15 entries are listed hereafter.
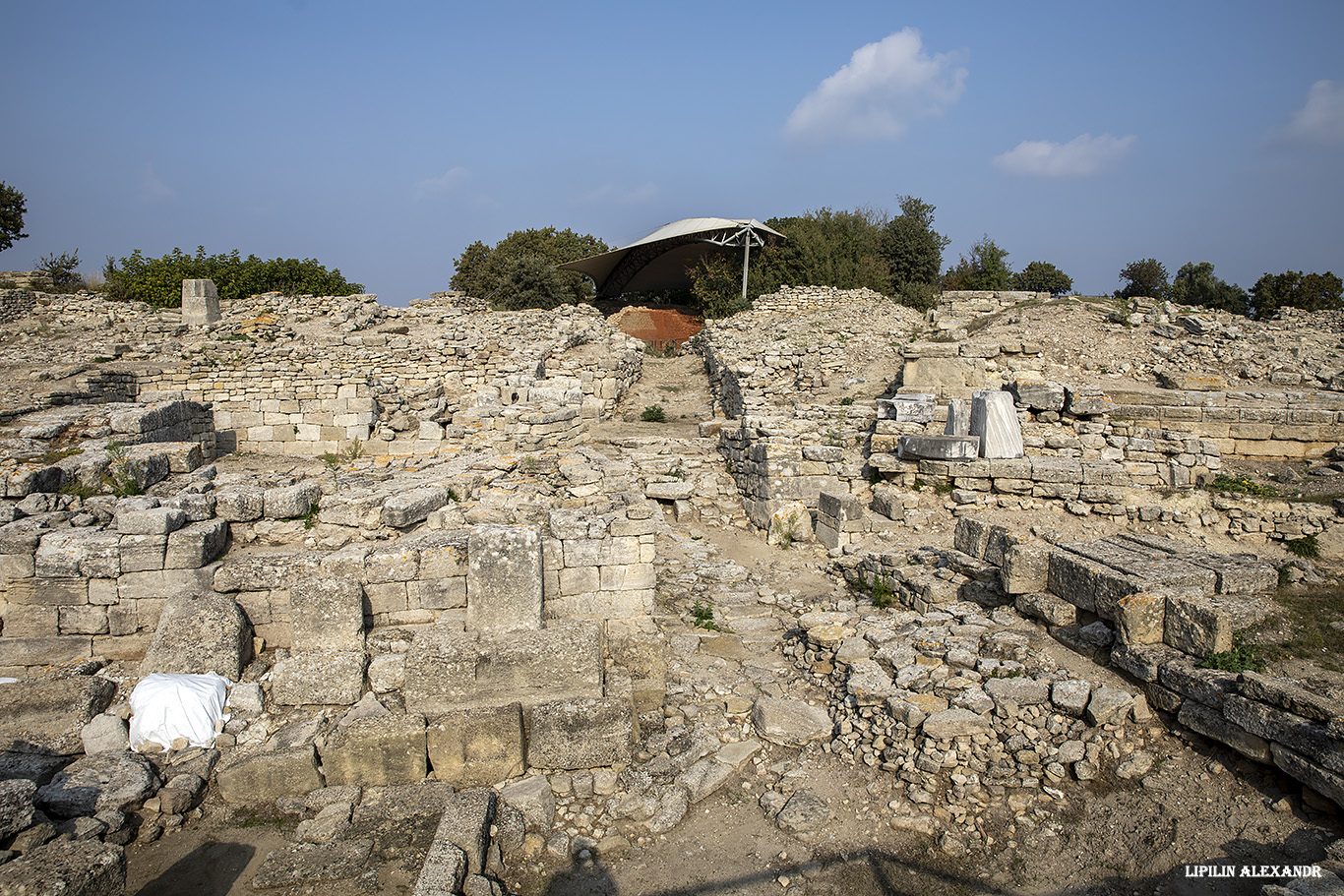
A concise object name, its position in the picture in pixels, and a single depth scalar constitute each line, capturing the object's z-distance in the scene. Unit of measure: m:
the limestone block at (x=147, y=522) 4.47
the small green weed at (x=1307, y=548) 6.55
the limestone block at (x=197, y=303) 19.83
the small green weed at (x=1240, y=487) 8.25
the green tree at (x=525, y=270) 24.64
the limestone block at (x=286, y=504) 5.25
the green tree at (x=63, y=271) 23.17
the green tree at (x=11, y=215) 23.81
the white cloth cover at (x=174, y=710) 3.99
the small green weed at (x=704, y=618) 6.46
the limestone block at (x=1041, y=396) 10.27
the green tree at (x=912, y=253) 25.34
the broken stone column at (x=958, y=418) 9.62
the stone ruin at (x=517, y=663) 3.72
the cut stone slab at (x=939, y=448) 8.73
